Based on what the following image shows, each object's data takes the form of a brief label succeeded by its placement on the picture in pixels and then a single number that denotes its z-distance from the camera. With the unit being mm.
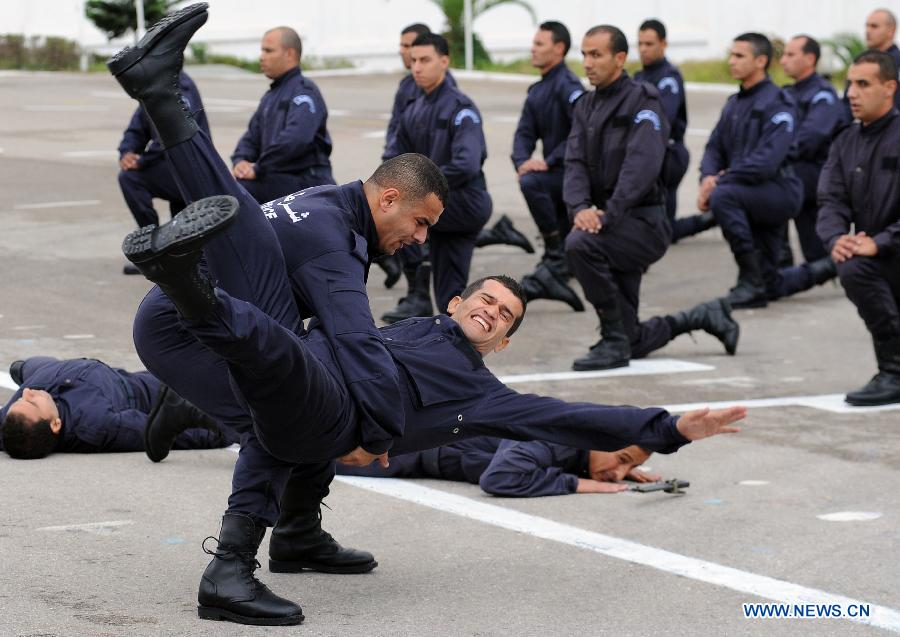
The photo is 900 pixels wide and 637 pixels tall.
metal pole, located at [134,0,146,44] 33656
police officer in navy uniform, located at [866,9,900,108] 14672
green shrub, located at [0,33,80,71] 36750
